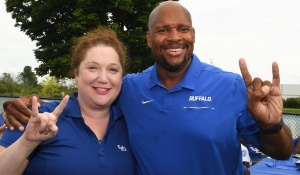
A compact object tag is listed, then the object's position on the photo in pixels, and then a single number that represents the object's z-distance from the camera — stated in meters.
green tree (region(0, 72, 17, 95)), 31.41
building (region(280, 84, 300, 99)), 46.59
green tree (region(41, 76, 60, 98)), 33.37
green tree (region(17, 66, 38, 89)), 45.94
